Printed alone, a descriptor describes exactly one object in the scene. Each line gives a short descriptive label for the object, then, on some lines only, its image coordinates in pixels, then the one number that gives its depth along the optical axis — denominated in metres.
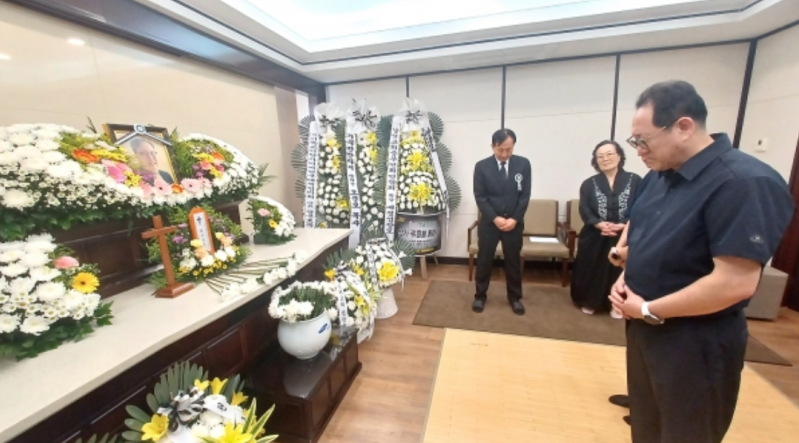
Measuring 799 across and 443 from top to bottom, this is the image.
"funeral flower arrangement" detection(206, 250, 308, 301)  1.44
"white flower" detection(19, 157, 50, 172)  1.06
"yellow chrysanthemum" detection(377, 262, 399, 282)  2.56
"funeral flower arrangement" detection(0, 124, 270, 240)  1.05
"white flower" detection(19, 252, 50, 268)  0.96
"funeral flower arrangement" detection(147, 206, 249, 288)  1.52
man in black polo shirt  0.87
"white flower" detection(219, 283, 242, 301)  1.38
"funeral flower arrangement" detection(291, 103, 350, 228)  3.45
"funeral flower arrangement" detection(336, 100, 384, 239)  3.45
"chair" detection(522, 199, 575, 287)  3.40
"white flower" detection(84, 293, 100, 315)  1.05
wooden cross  1.38
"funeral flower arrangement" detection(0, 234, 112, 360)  0.92
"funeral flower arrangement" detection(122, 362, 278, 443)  0.94
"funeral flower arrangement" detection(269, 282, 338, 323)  1.61
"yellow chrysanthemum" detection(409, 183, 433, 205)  3.42
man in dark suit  2.67
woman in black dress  2.51
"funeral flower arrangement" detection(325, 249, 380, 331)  2.05
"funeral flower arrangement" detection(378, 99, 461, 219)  3.45
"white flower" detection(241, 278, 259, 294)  1.45
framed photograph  1.51
